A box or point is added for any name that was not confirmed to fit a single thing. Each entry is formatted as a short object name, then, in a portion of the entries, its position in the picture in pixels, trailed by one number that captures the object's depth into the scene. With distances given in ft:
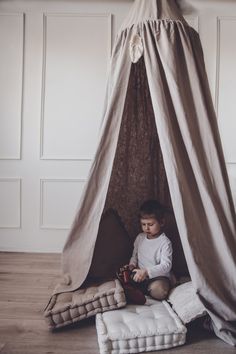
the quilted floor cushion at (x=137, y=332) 5.31
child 6.88
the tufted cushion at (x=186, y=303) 5.85
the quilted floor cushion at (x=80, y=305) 6.01
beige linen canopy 5.75
